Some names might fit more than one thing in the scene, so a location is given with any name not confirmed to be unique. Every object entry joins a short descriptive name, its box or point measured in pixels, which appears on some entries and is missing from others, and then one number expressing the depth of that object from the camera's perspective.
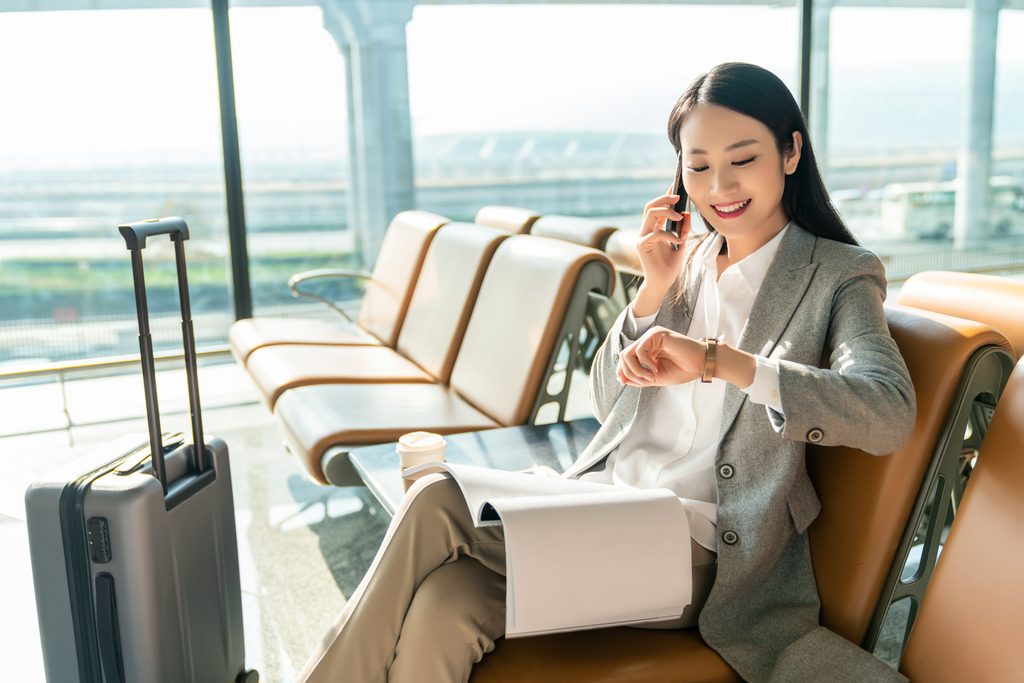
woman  1.05
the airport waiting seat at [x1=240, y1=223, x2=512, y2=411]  2.62
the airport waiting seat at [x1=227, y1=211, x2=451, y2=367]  3.23
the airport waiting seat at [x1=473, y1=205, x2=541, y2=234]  3.05
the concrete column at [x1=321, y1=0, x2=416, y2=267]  3.87
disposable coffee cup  1.48
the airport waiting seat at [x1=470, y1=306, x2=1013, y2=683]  1.08
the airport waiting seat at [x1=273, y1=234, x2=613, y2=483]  2.03
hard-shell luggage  1.32
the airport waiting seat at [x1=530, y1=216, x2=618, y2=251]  2.58
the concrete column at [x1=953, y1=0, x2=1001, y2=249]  4.84
